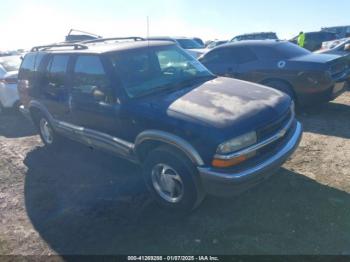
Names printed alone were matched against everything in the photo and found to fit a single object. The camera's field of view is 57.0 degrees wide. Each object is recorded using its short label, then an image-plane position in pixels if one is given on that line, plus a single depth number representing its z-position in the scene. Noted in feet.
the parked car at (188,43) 48.11
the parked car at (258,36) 69.97
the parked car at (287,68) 21.43
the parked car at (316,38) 59.59
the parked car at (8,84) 27.25
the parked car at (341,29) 80.67
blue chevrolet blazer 10.92
